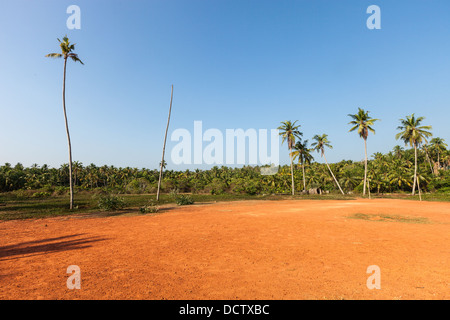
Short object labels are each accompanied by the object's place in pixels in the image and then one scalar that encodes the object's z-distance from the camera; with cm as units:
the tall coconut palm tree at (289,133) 4312
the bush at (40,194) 4261
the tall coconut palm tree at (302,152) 4556
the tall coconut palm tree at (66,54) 2161
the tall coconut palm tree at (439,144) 6481
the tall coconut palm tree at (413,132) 3691
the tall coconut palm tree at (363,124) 3712
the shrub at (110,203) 2044
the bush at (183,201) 2592
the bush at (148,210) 1872
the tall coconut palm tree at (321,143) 4381
